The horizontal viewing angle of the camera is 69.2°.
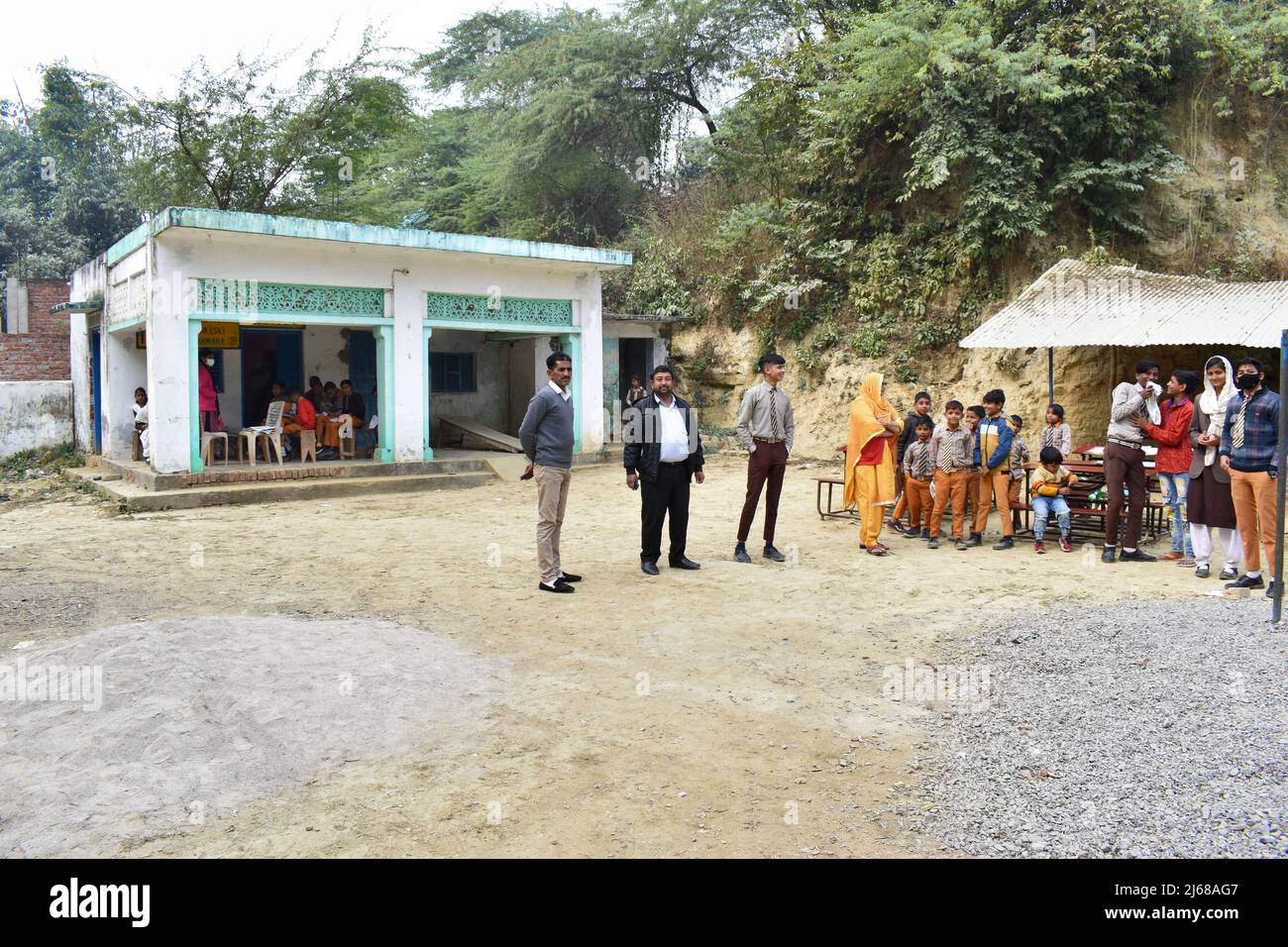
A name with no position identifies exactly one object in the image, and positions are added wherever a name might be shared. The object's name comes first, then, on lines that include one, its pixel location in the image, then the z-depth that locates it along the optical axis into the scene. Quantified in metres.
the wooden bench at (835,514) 10.89
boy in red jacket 8.00
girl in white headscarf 7.21
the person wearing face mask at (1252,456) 6.52
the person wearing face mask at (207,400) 13.67
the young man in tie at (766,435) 8.33
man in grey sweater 7.05
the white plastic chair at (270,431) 13.91
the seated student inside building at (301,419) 14.12
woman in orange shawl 8.88
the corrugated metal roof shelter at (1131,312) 9.94
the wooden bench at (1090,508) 9.15
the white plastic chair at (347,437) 14.86
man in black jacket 7.66
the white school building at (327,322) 12.35
